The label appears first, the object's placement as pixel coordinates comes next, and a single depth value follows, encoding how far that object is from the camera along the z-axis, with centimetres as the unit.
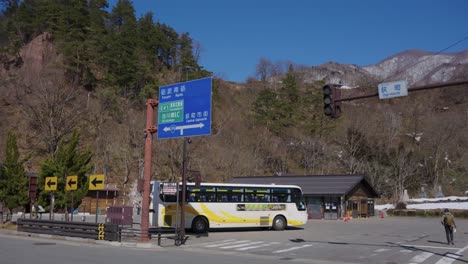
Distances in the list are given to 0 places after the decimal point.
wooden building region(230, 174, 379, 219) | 4909
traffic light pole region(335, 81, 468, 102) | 1337
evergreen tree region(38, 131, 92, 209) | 2833
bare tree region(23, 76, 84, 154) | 4902
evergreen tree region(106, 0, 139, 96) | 6612
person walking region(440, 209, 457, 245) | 2128
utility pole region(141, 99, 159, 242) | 2139
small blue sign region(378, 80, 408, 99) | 1432
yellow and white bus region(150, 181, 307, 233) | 2688
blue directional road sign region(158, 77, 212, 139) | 2042
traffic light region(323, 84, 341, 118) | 1518
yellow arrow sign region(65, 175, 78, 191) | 2440
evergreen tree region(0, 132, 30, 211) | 2934
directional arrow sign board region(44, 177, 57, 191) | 2567
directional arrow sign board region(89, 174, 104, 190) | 2250
